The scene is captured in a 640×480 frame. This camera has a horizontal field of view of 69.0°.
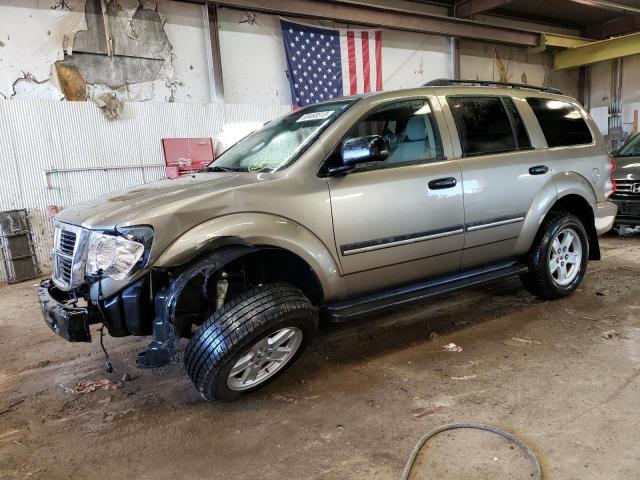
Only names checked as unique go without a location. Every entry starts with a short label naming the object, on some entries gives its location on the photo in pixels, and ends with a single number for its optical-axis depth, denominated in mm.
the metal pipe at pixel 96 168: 6203
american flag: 8133
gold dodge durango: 2273
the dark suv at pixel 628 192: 5934
